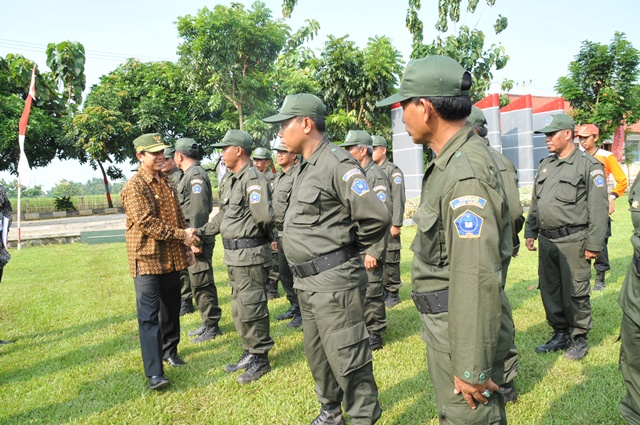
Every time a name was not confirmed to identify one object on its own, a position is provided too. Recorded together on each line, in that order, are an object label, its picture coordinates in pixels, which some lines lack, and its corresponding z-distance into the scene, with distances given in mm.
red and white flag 10547
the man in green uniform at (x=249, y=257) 3961
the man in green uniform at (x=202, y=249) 5102
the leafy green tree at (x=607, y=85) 18359
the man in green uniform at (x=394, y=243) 6129
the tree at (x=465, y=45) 19875
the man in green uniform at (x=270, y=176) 6742
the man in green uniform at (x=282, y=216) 5188
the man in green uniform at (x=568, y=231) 3973
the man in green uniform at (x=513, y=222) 3236
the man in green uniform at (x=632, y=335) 2441
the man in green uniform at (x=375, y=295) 4320
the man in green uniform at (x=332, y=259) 2715
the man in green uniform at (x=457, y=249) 1547
